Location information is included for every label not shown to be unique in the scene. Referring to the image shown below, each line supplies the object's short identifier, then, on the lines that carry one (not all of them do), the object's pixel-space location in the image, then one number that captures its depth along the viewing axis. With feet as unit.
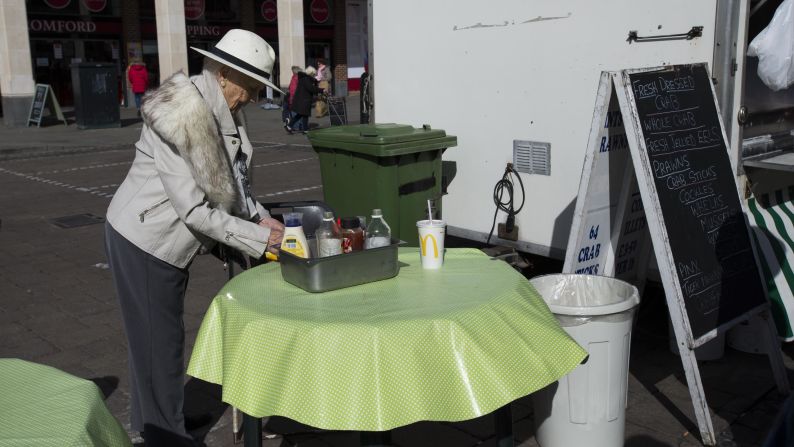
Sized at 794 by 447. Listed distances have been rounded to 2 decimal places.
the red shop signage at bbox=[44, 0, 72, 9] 81.87
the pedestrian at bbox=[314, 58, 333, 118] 76.59
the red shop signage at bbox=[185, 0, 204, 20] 91.71
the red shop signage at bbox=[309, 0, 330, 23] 102.69
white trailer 14.82
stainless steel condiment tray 9.46
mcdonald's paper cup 10.62
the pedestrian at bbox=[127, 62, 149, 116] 76.38
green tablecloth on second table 6.01
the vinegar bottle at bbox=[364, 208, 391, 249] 10.22
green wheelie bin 18.94
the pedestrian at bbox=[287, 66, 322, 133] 61.36
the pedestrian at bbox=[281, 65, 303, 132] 63.31
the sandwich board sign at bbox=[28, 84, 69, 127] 66.33
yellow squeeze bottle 10.00
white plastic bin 11.62
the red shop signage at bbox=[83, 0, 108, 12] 84.38
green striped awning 14.90
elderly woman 10.51
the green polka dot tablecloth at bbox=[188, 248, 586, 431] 8.09
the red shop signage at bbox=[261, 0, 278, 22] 98.68
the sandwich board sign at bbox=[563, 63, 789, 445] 12.65
